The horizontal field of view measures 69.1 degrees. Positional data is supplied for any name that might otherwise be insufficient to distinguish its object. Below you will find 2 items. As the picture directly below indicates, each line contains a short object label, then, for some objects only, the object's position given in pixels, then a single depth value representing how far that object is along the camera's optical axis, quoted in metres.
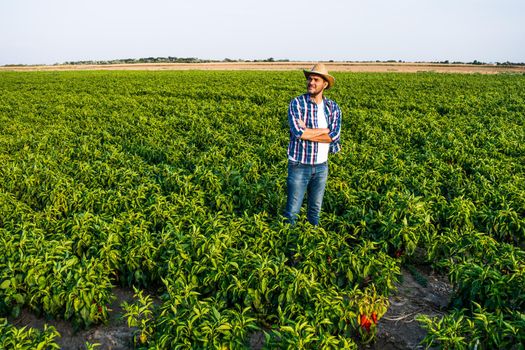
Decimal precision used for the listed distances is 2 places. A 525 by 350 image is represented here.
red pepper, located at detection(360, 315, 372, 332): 4.01
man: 5.14
